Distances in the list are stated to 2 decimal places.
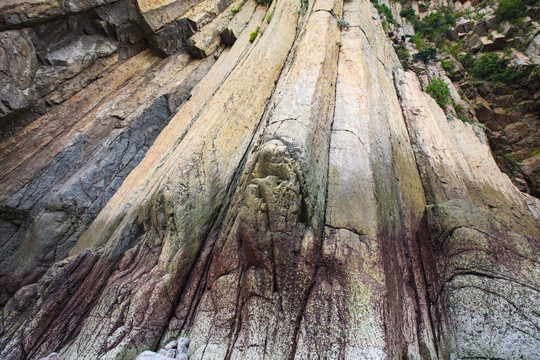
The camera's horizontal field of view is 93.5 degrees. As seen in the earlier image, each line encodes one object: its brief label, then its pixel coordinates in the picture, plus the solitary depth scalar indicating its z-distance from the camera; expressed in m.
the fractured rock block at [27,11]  9.02
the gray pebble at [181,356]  4.15
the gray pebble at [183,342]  4.41
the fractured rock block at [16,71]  9.10
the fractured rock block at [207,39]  14.01
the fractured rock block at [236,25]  14.61
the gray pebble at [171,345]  4.41
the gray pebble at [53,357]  4.51
